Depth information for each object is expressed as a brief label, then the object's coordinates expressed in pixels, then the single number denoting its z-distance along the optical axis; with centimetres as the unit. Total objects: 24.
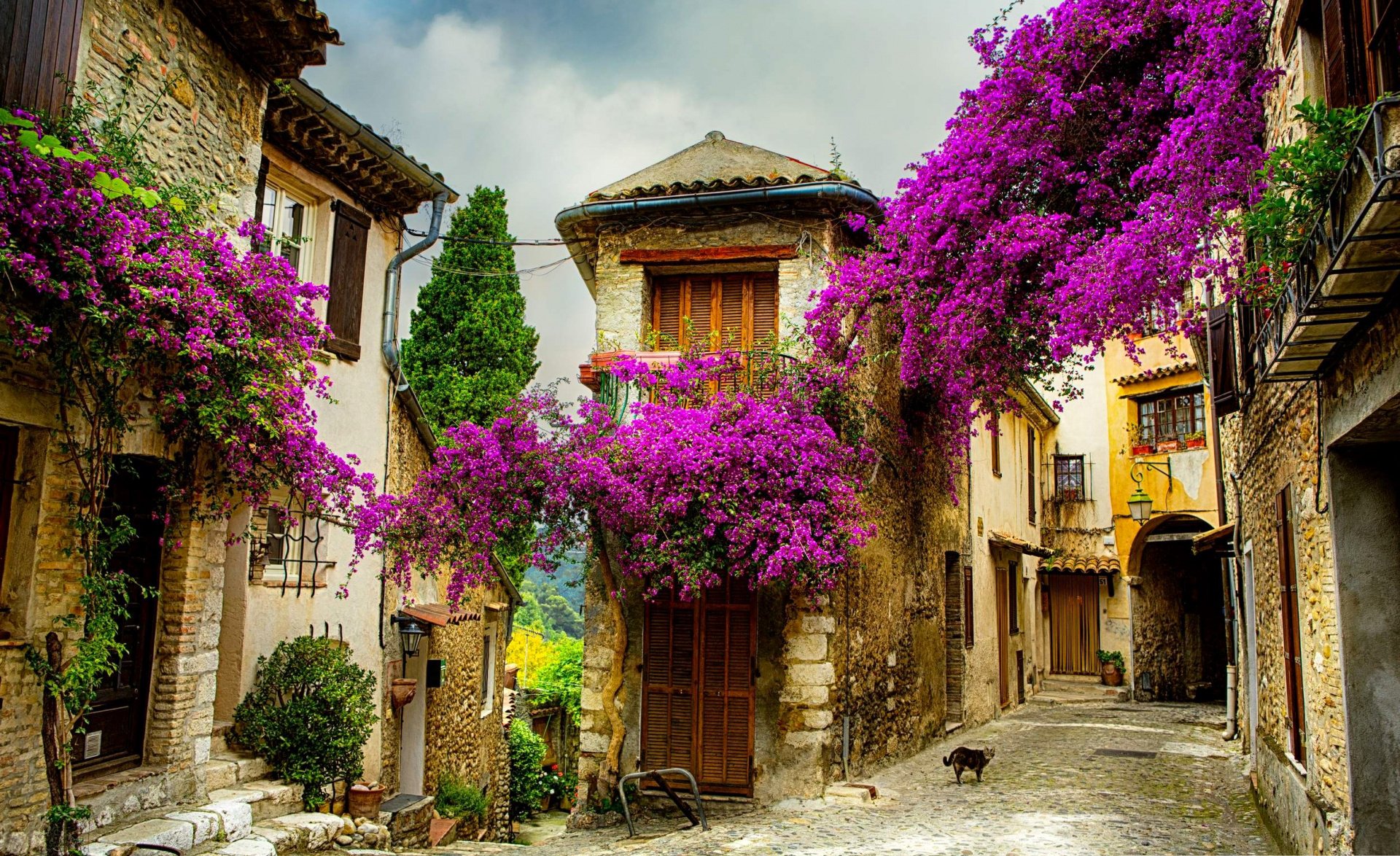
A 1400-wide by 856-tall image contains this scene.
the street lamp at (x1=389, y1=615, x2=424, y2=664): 1146
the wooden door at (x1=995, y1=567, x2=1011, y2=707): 1844
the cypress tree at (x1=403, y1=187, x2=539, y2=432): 2278
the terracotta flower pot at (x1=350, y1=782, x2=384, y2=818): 919
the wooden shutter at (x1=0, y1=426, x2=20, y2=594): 592
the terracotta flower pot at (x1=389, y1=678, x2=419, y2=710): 1125
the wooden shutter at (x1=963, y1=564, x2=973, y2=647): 1567
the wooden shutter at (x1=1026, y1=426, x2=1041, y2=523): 2219
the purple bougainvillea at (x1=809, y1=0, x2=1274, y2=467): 733
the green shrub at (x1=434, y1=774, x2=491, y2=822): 1309
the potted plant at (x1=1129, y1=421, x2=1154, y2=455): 2108
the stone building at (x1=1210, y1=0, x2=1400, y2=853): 433
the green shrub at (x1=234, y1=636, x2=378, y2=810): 868
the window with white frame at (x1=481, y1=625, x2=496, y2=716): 1630
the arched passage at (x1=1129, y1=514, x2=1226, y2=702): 2164
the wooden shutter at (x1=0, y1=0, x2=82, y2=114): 573
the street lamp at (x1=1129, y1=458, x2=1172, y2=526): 2025
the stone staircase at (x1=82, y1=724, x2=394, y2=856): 646
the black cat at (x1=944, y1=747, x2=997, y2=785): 1075
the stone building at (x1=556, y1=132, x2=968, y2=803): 1051
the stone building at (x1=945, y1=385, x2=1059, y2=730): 1554
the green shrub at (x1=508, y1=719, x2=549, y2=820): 1814
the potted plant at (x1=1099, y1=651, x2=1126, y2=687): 2255
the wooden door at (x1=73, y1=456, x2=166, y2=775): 686
